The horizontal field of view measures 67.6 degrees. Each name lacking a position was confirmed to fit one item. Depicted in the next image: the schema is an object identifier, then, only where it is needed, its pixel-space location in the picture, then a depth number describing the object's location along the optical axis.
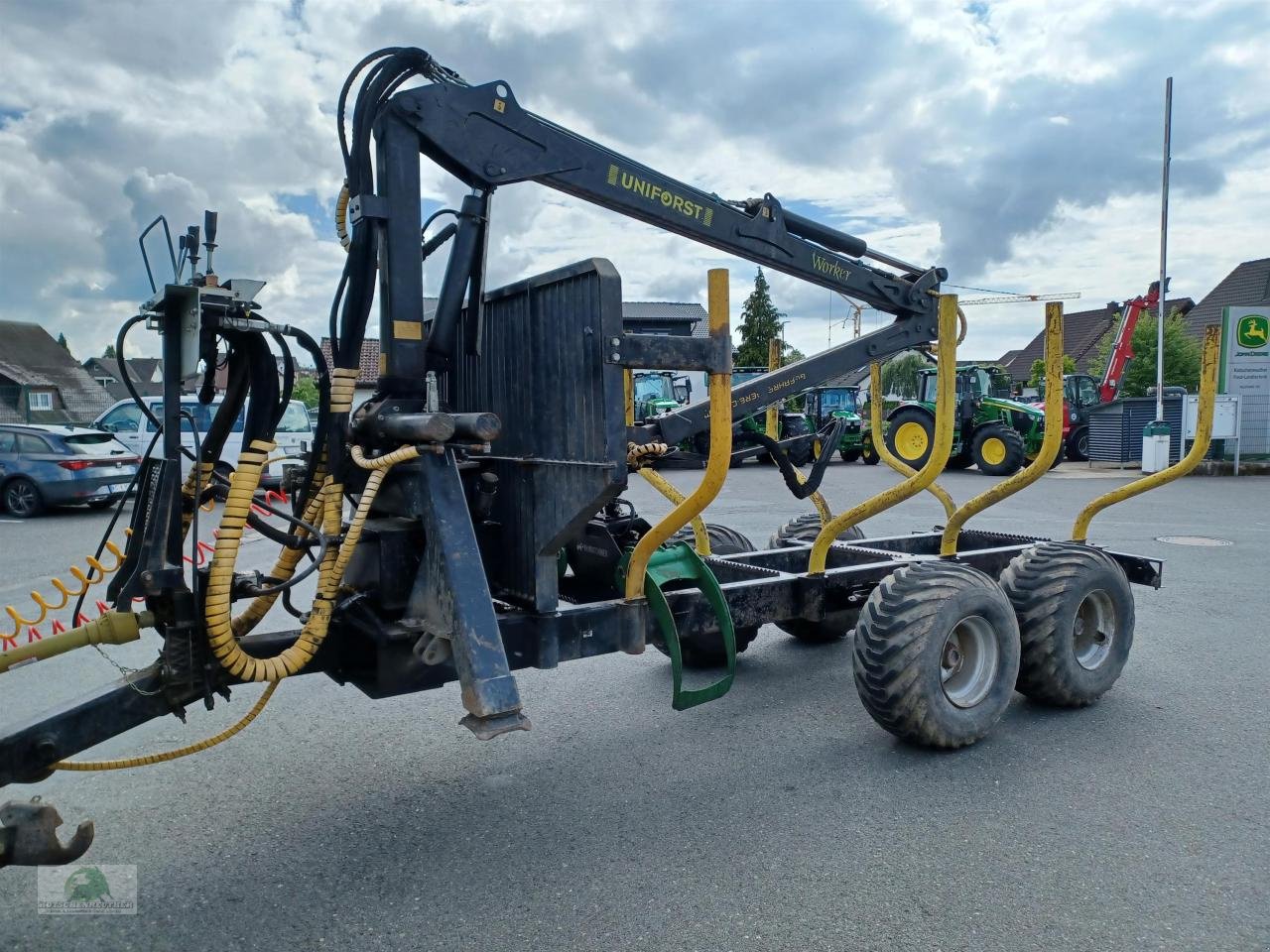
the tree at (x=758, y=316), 69.81
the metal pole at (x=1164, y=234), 20.83
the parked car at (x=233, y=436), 15.93
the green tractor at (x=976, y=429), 21.62
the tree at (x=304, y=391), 28.50
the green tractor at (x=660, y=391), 24.77
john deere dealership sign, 20.84
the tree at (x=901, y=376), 76.12
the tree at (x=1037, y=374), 45.54
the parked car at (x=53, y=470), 14.27
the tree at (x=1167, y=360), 33.53
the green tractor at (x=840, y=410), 25.72
